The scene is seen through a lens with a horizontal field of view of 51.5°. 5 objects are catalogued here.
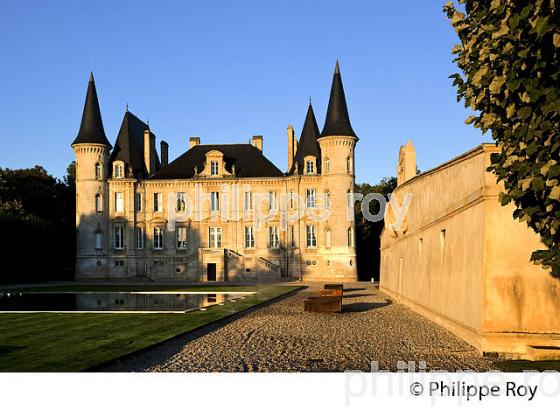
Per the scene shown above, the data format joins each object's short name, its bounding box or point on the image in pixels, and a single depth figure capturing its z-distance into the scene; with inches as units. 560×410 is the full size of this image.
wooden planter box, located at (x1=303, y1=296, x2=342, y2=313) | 774.5
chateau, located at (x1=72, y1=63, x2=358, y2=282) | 1978.3
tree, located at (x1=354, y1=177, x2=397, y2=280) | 2320.4
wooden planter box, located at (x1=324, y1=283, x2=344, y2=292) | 1083.5
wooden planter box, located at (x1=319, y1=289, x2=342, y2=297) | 942.7
